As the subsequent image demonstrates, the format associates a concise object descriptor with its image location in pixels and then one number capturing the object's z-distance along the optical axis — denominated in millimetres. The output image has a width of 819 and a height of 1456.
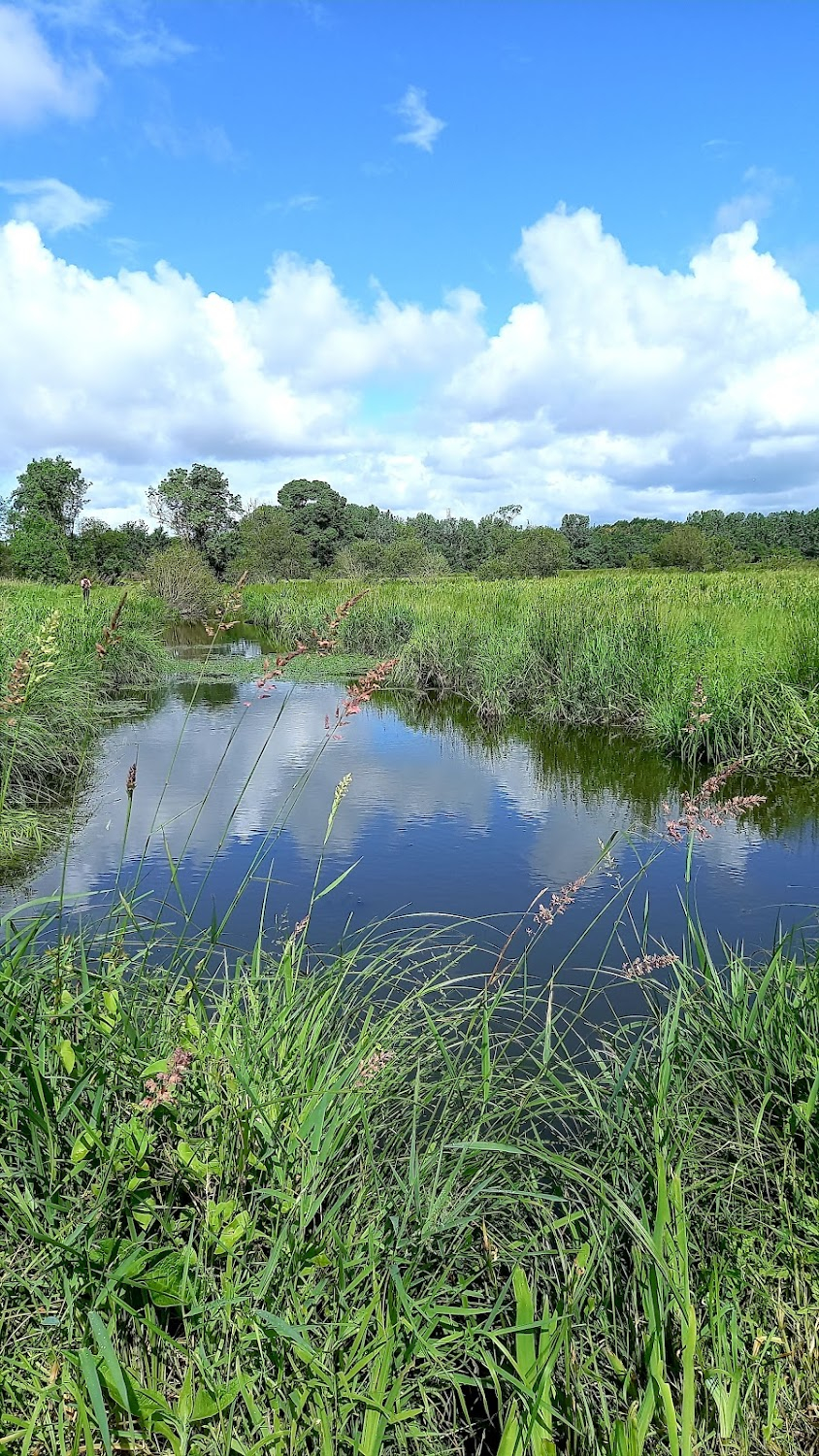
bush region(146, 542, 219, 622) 22484
